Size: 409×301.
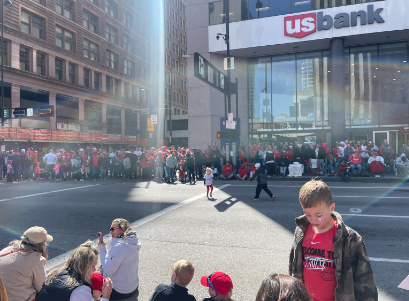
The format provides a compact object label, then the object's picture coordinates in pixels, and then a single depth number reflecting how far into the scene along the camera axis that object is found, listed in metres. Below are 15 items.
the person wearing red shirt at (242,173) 18.59
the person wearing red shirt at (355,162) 17.27
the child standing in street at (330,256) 2.27
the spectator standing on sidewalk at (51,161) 21.13
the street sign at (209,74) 14.86
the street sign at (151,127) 24.12
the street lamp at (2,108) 24.55
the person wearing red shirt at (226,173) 18.96
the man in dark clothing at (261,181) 11.77
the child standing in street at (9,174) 19.90
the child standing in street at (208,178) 12.51
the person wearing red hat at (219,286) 2.26
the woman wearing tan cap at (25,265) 3.35
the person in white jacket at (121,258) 4.25
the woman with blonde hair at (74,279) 2.87
